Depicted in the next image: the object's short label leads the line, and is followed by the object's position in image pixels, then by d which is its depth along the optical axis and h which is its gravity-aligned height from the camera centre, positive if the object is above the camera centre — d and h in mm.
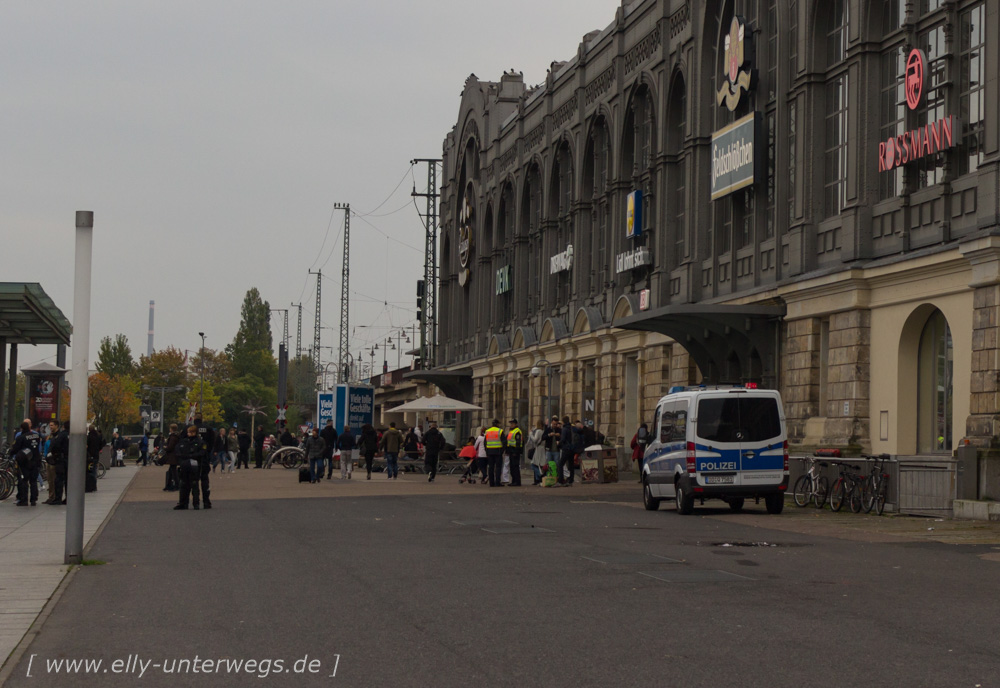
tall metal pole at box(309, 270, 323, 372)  123750 +9817
